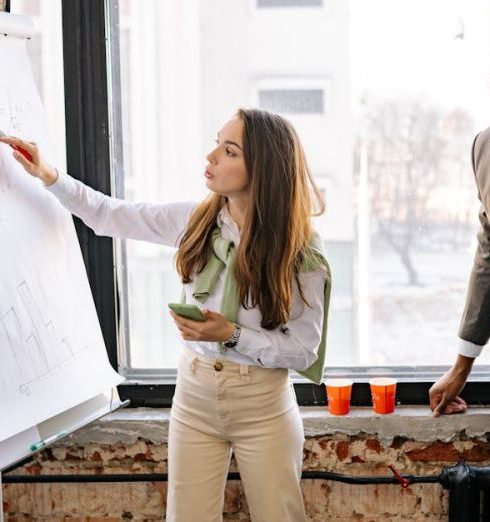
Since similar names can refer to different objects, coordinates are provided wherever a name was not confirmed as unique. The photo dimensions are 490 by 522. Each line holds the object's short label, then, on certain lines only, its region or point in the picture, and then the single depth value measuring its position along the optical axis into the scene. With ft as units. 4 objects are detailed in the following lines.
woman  6.27
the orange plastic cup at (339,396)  7.45
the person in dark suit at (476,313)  6.77
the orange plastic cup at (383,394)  7.39
